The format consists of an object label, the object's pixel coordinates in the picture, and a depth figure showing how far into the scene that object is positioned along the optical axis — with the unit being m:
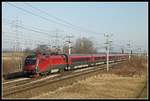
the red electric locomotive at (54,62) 35.06
